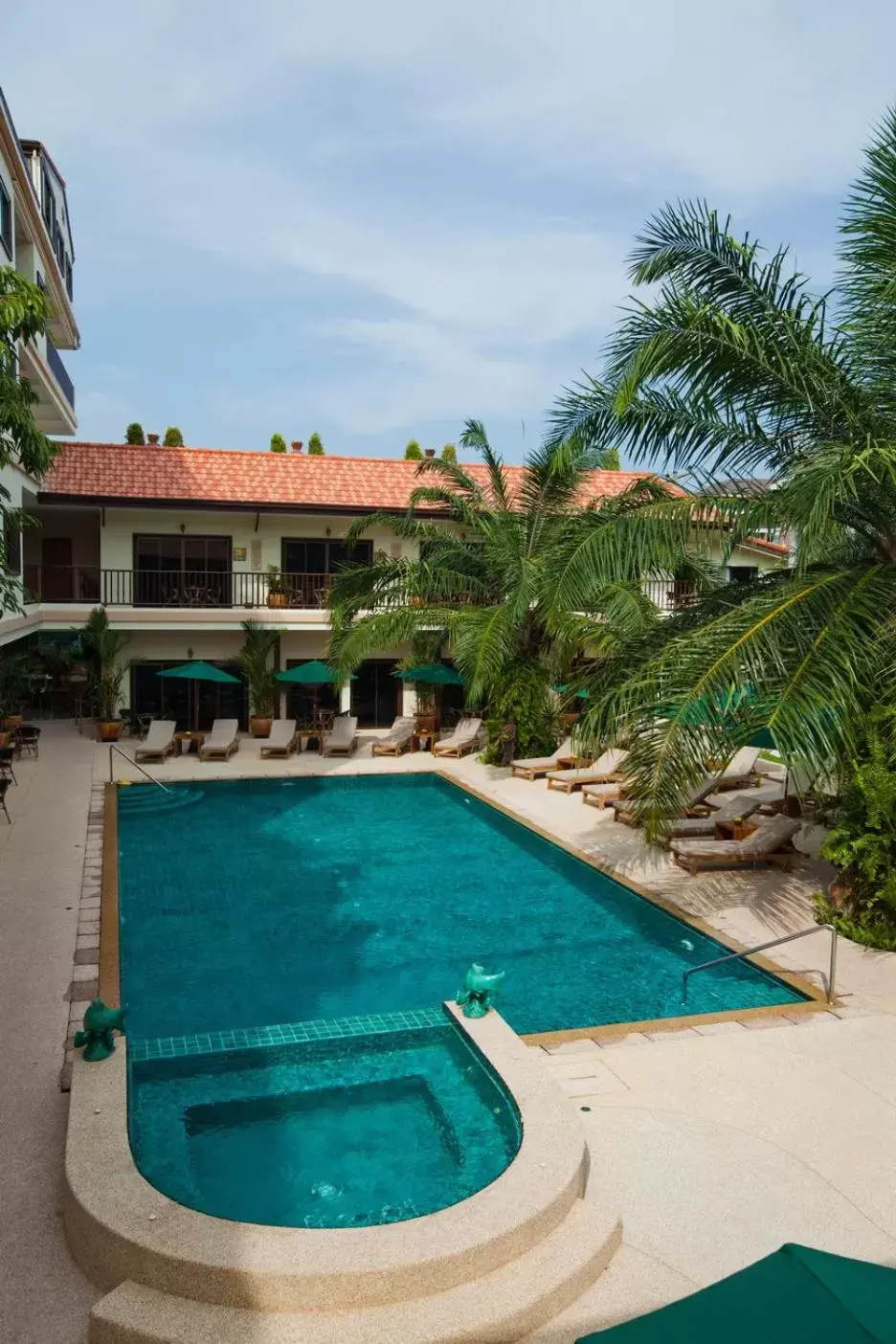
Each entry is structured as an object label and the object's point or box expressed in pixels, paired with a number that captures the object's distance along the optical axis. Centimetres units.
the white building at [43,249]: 1650
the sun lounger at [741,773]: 1850
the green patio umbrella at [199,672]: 2247
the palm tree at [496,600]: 1769
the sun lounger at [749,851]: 1352
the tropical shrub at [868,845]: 964
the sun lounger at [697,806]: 1623
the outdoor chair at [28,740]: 2102
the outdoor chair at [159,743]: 2123
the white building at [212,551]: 2419
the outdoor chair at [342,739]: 2272
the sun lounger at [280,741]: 2212
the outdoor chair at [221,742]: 2159
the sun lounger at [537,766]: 2014
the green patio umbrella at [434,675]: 2330
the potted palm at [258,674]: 2422
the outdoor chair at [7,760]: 1595
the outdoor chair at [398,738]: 2288
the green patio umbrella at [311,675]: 2272
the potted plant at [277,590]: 2469
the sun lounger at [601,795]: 1750
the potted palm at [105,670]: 2320
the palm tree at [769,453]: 909
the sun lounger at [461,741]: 2273
